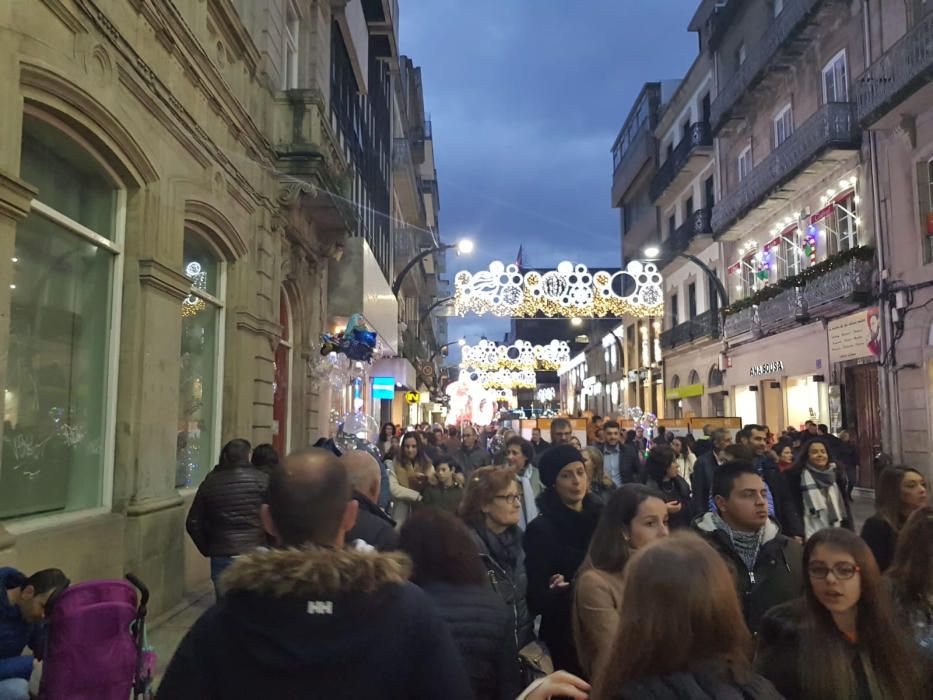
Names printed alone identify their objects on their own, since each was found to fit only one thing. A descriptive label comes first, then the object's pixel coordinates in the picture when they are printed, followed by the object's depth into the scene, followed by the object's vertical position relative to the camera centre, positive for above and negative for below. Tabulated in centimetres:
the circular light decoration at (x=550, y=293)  2191 +372
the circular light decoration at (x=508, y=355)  4416 +389
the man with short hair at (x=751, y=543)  362 -62
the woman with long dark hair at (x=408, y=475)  802 -57
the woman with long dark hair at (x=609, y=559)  293 -58
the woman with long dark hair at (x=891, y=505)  464 -54
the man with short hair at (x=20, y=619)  434 -113
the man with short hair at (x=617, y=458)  978 -48
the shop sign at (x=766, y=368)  2286 +161
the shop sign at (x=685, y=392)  3008 +120
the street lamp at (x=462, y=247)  1908 +438
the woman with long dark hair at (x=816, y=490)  660 -62
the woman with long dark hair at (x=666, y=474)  771 -55
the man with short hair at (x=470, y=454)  1170 -52
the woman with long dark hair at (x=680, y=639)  192 -56
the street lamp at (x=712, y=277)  2039 +410
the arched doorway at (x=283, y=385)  1290 +64
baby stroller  394 -117
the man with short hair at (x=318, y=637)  172 -50
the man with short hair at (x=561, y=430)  963 -11
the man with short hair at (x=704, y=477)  769 -59
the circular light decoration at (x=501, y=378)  4969 +284
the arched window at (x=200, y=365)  924 +73
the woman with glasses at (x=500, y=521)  407 -56
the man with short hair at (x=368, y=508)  376 -47
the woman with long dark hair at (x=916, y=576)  323 -71
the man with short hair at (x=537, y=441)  1339 -39
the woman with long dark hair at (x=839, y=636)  264 -80
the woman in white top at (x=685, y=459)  1162 -61
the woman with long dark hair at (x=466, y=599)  280 -66
